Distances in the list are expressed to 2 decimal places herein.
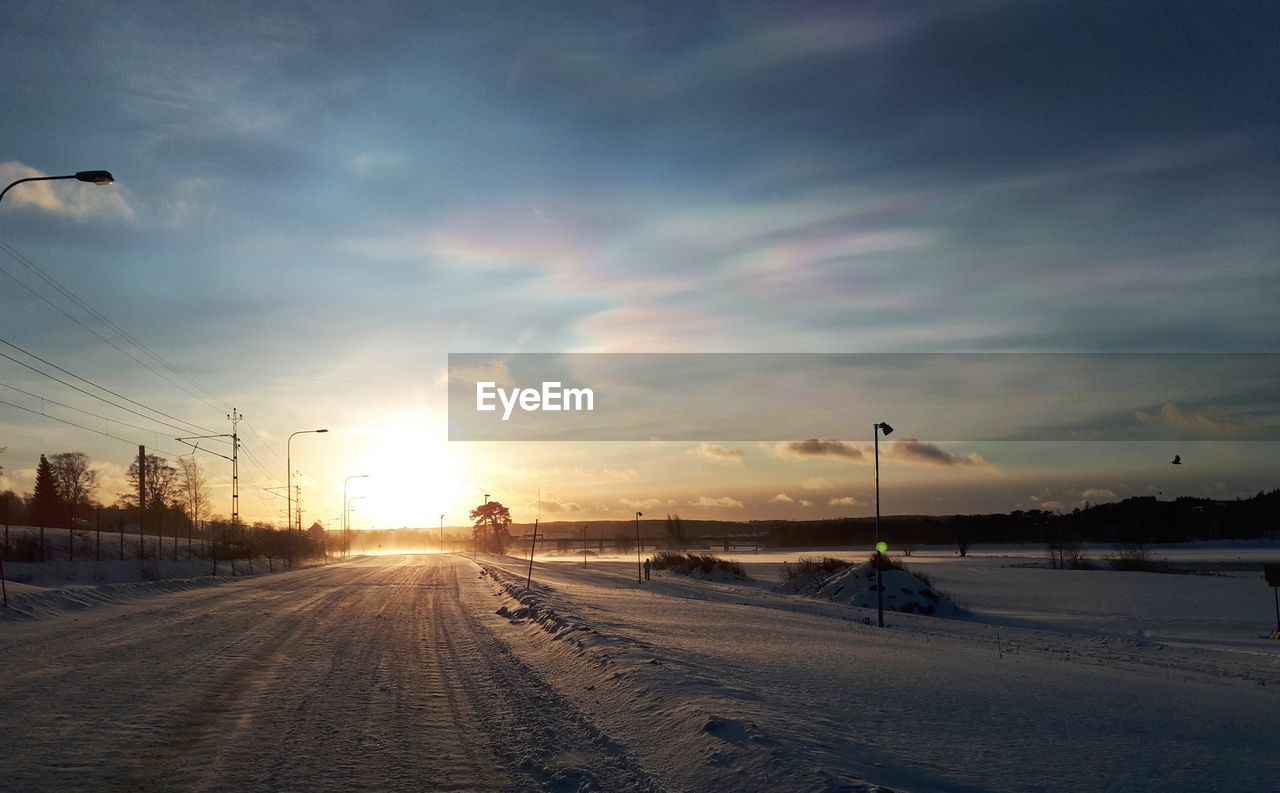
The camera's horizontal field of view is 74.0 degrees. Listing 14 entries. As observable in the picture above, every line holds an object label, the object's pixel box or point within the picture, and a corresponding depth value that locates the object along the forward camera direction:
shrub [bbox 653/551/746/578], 70.25
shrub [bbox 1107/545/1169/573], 69.50
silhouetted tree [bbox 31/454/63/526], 100.44
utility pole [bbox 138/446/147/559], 76.29
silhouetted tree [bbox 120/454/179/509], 127.69
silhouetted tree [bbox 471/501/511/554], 186.25
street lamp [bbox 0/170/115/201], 23.12
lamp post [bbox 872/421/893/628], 27.63
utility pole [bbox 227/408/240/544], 58.34
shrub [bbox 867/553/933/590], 46.07
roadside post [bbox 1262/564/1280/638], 29.77
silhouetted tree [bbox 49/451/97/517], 128.00
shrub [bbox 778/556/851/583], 54.47
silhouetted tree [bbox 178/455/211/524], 134.74
